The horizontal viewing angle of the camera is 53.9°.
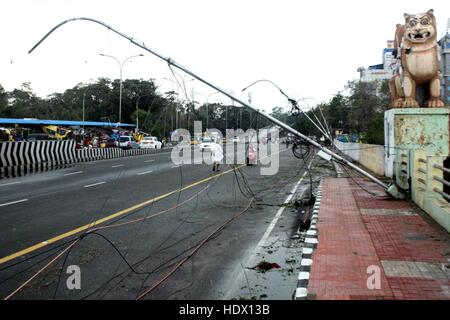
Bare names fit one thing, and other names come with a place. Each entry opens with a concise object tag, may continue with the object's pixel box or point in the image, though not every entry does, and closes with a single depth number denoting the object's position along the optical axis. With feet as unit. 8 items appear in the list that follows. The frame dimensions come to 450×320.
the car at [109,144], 167.67
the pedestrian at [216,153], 65.70
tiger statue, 42.91
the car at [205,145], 124.67
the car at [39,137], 156.58
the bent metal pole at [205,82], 25.22
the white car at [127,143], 164.14
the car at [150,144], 165.76
